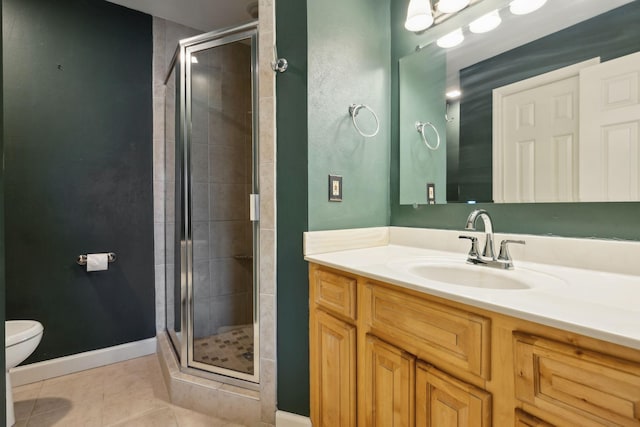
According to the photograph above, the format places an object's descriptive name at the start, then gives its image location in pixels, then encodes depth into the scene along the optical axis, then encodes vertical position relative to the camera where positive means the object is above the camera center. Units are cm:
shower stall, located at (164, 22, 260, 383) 169 +4
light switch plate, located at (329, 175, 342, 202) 137 +10
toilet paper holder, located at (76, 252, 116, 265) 194 -33
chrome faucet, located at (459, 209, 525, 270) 102 -16
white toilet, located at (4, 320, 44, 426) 136 -64
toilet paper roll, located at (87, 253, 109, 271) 195 -34
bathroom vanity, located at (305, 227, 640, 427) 53 -32
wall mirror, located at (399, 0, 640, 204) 95 +40
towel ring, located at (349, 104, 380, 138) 144 +48
